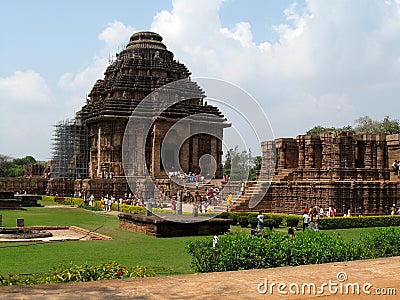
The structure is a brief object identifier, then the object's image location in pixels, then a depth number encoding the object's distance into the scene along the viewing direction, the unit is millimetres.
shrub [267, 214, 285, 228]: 23859
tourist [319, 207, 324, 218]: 26100
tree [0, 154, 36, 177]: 93812
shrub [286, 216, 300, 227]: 23547
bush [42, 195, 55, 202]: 43550
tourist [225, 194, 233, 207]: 29573
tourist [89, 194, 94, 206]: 37031
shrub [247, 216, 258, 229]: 22614
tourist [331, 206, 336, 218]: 26147
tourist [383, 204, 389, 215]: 28156
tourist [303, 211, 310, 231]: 21606
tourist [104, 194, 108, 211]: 32591
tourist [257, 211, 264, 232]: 19994
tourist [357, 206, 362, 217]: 26941
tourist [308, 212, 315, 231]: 21169
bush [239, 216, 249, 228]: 23219
